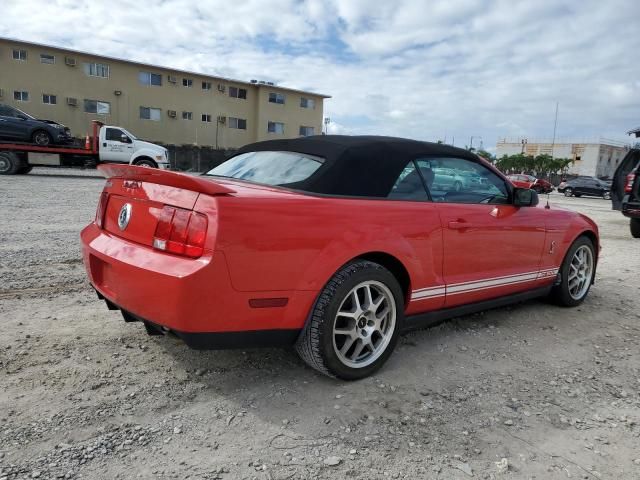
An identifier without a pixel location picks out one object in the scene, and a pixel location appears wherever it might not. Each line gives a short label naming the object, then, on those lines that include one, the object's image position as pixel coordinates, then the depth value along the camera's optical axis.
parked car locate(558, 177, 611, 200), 30.26
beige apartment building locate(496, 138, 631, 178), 74.44
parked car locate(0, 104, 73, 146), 16.50
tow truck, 16.88
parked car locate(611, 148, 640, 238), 9.49
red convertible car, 2.25
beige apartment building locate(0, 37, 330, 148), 28.94
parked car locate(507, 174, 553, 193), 28.28
